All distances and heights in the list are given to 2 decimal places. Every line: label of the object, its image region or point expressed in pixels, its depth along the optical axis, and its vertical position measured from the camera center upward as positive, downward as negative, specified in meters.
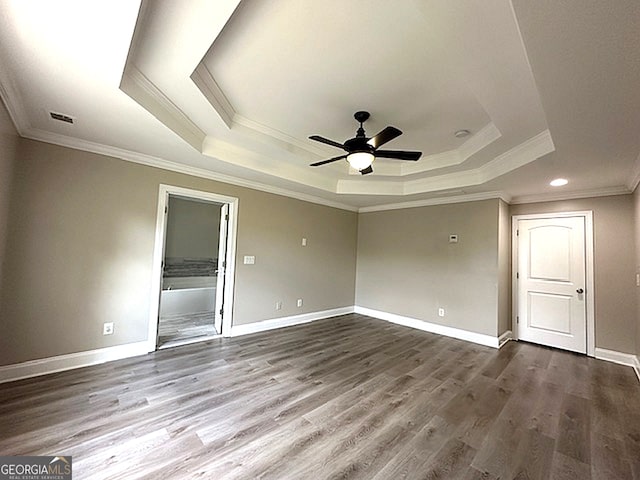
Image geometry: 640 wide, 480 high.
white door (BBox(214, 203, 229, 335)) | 4.22 -0.35
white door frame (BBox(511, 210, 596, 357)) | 3.85 -0.12
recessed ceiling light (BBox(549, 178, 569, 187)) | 3.54 +1.10
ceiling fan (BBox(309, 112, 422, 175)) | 2.44 +0.99
